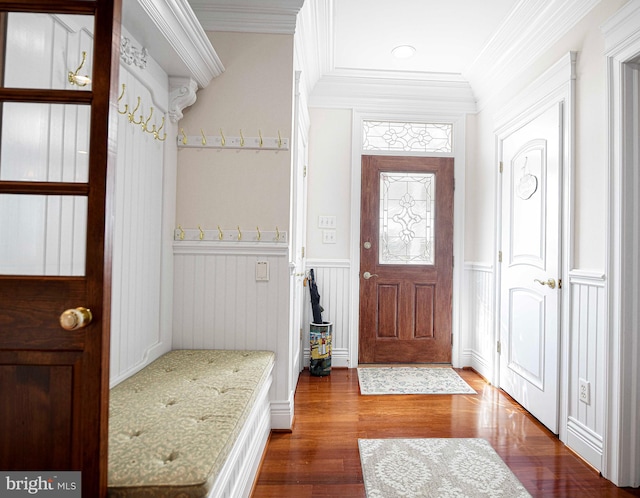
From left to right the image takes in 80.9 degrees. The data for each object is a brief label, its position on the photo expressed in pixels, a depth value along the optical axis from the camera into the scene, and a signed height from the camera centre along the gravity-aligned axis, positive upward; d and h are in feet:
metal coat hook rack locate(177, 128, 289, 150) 6.96 +2.07
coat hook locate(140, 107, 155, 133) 5.75 +1.98
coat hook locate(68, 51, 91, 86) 3.64 +1.73
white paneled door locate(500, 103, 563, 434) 7.36 -0.14
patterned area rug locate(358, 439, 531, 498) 5.36 -3.32
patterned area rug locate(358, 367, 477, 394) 9.29 -3.28
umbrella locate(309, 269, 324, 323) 10.52 -1.33
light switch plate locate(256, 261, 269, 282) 6.98 -0.34
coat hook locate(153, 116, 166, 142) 6.22 +1.98
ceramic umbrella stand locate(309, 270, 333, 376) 10.18 -2.55
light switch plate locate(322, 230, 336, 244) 11.09 +0.55
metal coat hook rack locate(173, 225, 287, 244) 6.95 +0.33
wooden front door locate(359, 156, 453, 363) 11.21 -0.08
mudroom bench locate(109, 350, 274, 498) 3.14 -1.82
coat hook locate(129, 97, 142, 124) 5.31 +1.94
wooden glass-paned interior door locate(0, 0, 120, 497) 2.99 -0.51
